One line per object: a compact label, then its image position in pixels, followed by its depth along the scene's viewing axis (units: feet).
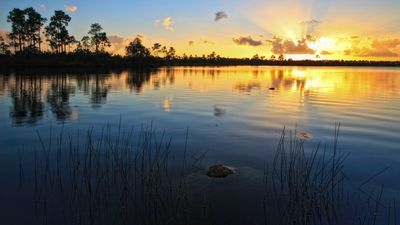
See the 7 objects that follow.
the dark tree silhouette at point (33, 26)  386.11
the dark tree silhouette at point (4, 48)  409.65
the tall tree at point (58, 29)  417.90
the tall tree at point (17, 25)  376.68
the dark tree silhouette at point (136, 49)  613.93
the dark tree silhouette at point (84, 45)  499.75
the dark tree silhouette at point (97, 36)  515.50
